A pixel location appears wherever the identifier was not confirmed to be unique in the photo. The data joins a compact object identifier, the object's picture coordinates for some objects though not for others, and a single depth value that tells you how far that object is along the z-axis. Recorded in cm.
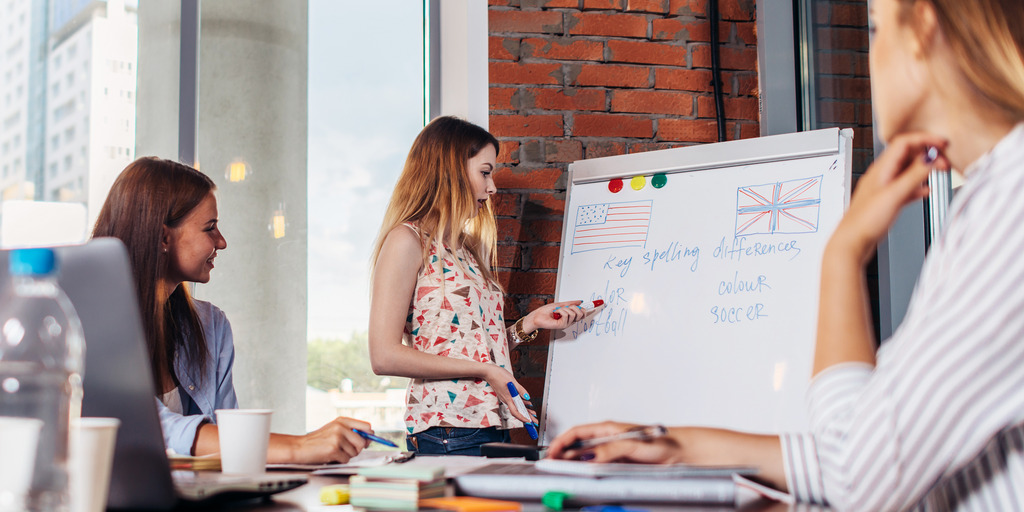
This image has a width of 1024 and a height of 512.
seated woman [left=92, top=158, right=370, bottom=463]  142
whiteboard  181
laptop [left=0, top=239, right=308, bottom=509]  68
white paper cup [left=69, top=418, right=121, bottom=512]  63
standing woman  195
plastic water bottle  63
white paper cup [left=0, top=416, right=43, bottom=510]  58
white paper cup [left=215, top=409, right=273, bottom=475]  97
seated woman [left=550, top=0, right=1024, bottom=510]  59
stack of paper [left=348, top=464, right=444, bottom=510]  77
